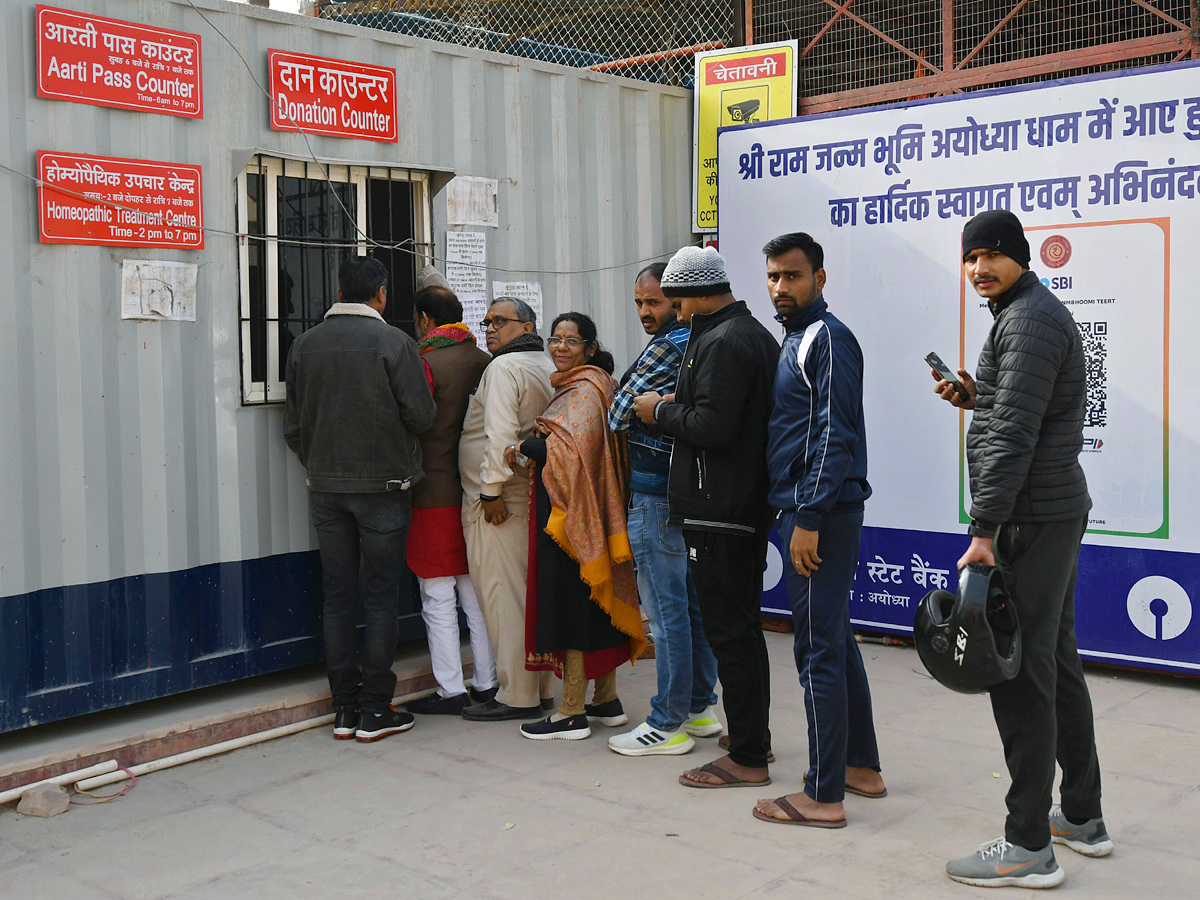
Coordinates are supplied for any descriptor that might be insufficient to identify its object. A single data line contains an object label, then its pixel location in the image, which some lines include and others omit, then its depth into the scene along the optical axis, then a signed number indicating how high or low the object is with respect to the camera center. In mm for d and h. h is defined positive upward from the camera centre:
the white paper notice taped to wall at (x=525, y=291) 6074 +494
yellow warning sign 7055 +1661
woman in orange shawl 4695 -590
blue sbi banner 5273 +470
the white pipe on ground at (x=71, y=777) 4168 -1351
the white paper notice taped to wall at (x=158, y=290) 4688 +399
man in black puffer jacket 3236 -302
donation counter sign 5176 +1283
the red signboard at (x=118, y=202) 4473 +726
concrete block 4090 -1373
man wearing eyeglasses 4984 -500
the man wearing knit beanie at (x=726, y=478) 4023 -304
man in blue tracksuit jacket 3723 -321
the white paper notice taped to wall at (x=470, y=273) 5859 +564
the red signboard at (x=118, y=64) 4449 +1246
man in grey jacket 4832 -276
